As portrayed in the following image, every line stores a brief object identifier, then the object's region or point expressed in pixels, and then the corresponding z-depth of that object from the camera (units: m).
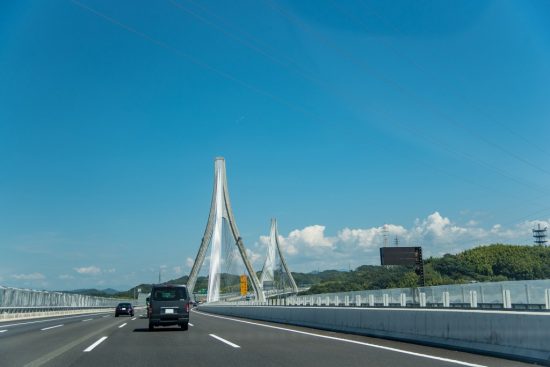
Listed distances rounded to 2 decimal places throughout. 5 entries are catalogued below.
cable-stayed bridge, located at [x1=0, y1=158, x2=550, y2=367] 11.48
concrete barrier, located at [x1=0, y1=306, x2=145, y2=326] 38.29
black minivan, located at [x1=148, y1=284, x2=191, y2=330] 23.12
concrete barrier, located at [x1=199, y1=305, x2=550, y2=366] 11.05
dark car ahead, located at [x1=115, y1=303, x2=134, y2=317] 48.46
